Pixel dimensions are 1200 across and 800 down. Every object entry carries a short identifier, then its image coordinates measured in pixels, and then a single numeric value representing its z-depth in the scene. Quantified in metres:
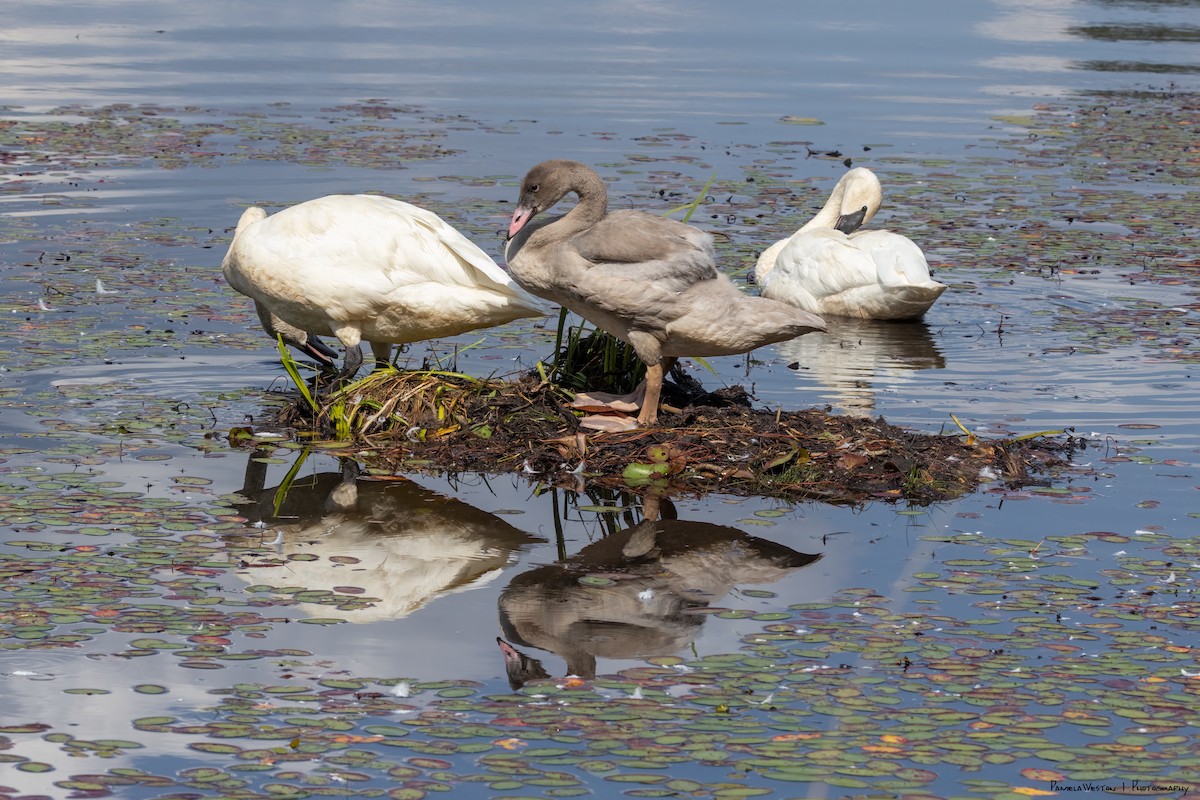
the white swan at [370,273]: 19.06
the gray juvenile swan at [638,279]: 17.52
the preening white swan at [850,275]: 25.87
